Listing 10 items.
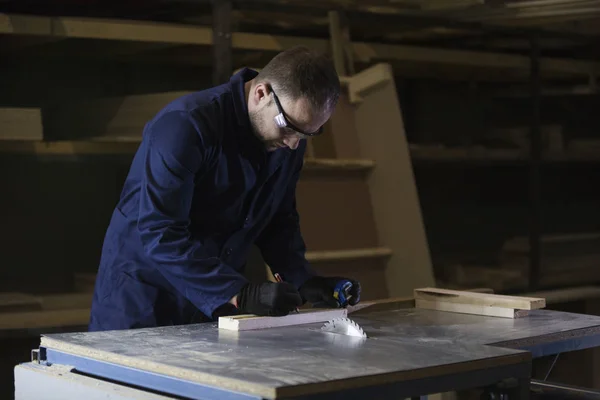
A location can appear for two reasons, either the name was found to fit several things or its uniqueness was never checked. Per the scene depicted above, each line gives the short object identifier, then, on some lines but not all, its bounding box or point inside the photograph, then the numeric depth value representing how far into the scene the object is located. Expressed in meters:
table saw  2.05
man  2.74
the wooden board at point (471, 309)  3.10
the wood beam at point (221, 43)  4.43
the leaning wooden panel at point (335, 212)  4.62
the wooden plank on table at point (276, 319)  2.76
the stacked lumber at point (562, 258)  5.77
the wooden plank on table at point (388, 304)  3.43
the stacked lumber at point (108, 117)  4.41
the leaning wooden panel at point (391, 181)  4.75
